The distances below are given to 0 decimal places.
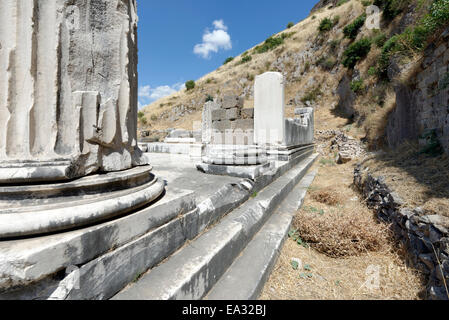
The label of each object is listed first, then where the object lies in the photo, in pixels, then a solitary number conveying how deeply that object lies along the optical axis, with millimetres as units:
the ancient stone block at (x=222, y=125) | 9423
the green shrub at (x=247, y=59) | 29850
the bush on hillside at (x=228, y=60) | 37531
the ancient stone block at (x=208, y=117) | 9977
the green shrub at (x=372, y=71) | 12258
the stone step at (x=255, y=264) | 1485
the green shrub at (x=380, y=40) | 13863
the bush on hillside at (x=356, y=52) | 15008
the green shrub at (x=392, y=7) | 13766
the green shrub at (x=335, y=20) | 21562
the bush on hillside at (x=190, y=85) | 30625
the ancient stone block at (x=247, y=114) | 9187
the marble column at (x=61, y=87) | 1146
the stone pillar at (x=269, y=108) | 5723
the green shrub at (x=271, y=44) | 28606
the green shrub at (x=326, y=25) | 22109
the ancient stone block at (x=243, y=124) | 8945
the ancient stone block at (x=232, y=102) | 9219
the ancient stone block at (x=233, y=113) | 9250
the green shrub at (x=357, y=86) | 14039
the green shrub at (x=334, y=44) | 20058
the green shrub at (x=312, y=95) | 19688
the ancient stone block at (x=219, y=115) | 9547
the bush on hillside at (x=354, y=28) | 17256
